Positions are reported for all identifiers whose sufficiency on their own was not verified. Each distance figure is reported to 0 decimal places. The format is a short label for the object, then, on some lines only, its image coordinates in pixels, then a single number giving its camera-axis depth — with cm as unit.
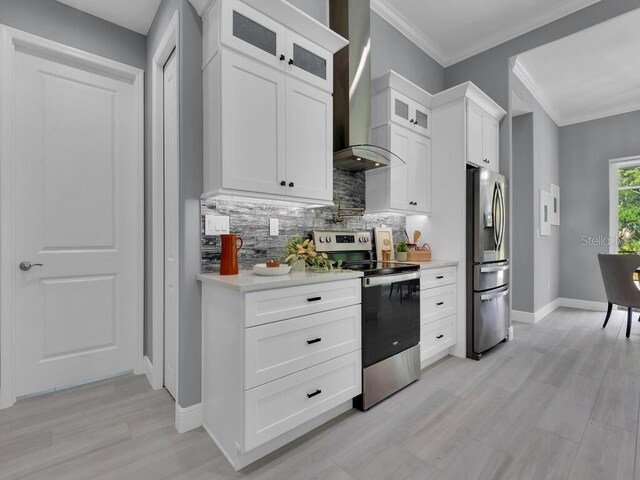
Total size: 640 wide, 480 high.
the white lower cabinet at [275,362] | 158
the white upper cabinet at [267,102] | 182
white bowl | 185
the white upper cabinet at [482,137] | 319
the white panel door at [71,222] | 227
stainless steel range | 214
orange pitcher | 192
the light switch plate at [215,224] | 204
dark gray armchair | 364
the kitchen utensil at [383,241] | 312
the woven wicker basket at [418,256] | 318
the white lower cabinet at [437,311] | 274
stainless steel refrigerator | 306
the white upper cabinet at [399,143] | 291
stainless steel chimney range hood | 253
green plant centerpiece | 212
